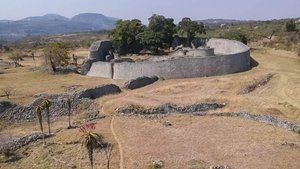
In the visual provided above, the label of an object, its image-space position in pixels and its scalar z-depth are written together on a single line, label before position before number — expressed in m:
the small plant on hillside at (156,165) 15.58
